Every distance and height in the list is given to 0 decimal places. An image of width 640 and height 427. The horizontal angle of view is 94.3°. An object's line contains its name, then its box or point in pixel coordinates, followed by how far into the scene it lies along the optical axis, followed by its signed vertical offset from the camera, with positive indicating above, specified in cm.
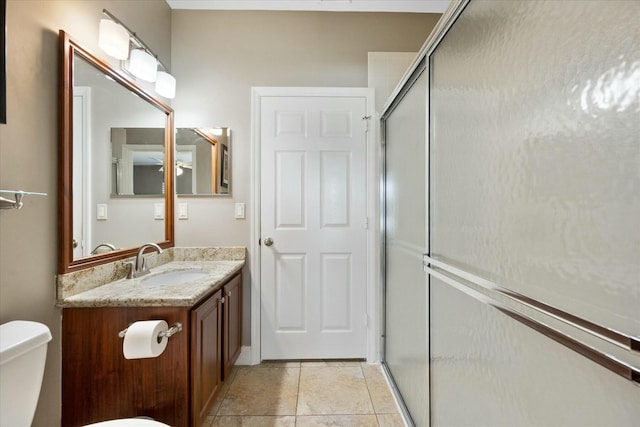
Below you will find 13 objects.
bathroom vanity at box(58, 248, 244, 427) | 124 -64
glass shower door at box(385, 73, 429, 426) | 138 -21
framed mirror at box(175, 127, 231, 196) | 219 +38
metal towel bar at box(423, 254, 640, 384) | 46 -23
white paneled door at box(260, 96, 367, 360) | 223 -11
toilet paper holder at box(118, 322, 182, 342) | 118 -49
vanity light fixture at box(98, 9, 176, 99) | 147 +87
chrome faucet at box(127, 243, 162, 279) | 162 -31
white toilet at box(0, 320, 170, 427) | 85 -48
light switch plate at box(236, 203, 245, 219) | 224 +2
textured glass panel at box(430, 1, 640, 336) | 48 +13
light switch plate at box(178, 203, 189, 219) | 221 +2
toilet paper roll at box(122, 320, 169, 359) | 112 -49
